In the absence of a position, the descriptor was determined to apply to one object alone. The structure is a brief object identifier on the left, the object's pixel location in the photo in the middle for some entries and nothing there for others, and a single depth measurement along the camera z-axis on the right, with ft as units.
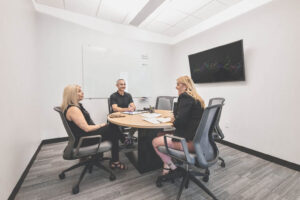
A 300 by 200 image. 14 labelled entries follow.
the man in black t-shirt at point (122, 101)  9.29
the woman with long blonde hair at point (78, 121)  4.93
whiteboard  10.70
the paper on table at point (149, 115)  6.62
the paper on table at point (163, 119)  5.50
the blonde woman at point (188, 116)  4.51
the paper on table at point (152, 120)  5.32
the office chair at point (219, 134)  6.69
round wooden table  6.23
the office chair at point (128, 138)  9.31
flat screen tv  8.50
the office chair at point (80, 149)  4.88
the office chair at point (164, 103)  9.58
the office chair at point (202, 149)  3.95
